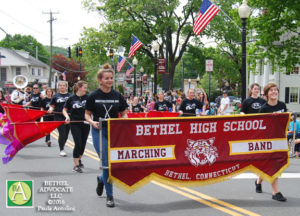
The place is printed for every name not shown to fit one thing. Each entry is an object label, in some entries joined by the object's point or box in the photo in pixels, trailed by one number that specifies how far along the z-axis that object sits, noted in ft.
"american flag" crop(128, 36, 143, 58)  84.91
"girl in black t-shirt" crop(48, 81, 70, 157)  33.73
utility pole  154.10
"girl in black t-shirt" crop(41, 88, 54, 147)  44.21
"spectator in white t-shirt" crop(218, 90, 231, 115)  66.18
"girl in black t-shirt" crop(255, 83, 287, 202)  21.03
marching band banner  19.07
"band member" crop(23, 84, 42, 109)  46.52
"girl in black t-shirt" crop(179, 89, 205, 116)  37.96
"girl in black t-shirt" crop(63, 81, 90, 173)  28.07
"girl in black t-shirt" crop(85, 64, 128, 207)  19.87
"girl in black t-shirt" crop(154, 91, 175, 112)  47.57
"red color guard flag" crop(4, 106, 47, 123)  34.11
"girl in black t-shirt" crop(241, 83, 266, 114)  28.71
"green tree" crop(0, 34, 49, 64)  318.86
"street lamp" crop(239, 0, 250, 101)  46.24
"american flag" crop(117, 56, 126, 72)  101.64
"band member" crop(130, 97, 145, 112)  56.39
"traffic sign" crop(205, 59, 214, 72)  62.18
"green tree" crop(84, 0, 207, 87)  115.14
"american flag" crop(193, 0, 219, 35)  54.67
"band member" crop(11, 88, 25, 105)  52.80
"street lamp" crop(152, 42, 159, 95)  80.05
